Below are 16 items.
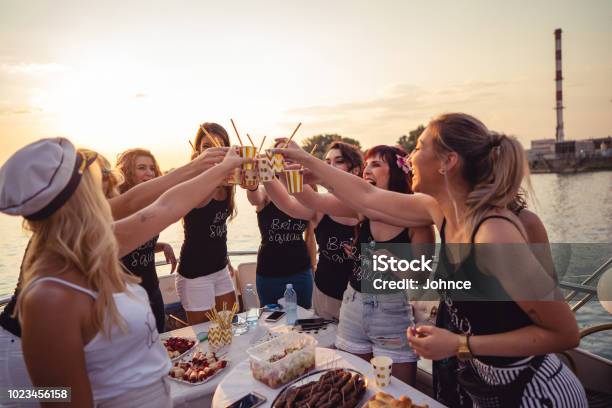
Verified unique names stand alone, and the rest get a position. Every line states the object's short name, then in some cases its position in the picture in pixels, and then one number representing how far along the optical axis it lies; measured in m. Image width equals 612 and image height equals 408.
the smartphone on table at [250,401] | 1.66
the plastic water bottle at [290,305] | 2.80
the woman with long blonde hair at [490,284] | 1.38
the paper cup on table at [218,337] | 2.47
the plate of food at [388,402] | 1.52
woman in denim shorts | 2.24
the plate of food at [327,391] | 1.62
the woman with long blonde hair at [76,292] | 1.10
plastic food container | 1.82
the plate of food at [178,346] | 2.38
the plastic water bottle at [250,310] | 2.86
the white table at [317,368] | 1.69
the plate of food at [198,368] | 2.07
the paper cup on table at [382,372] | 1.73
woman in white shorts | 3.41
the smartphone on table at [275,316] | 2.87
